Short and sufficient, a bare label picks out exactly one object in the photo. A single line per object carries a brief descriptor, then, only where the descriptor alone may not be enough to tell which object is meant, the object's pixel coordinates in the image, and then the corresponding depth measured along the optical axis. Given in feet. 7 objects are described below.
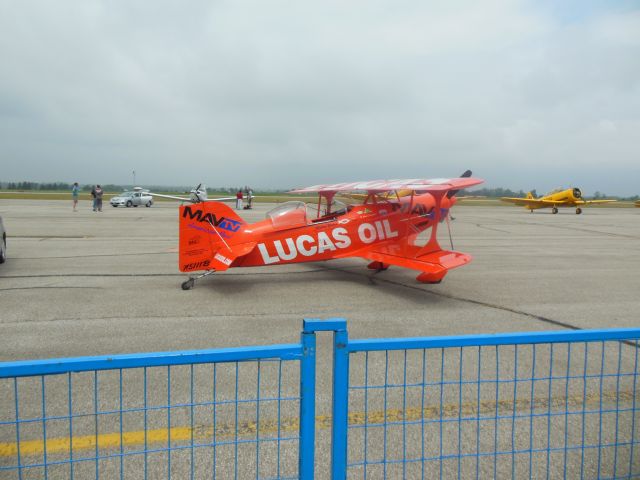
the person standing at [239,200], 136.87
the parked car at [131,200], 138.10
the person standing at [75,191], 112.74
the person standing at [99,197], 112.06
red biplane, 29.01
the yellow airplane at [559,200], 138.00
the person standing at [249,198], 133.30
